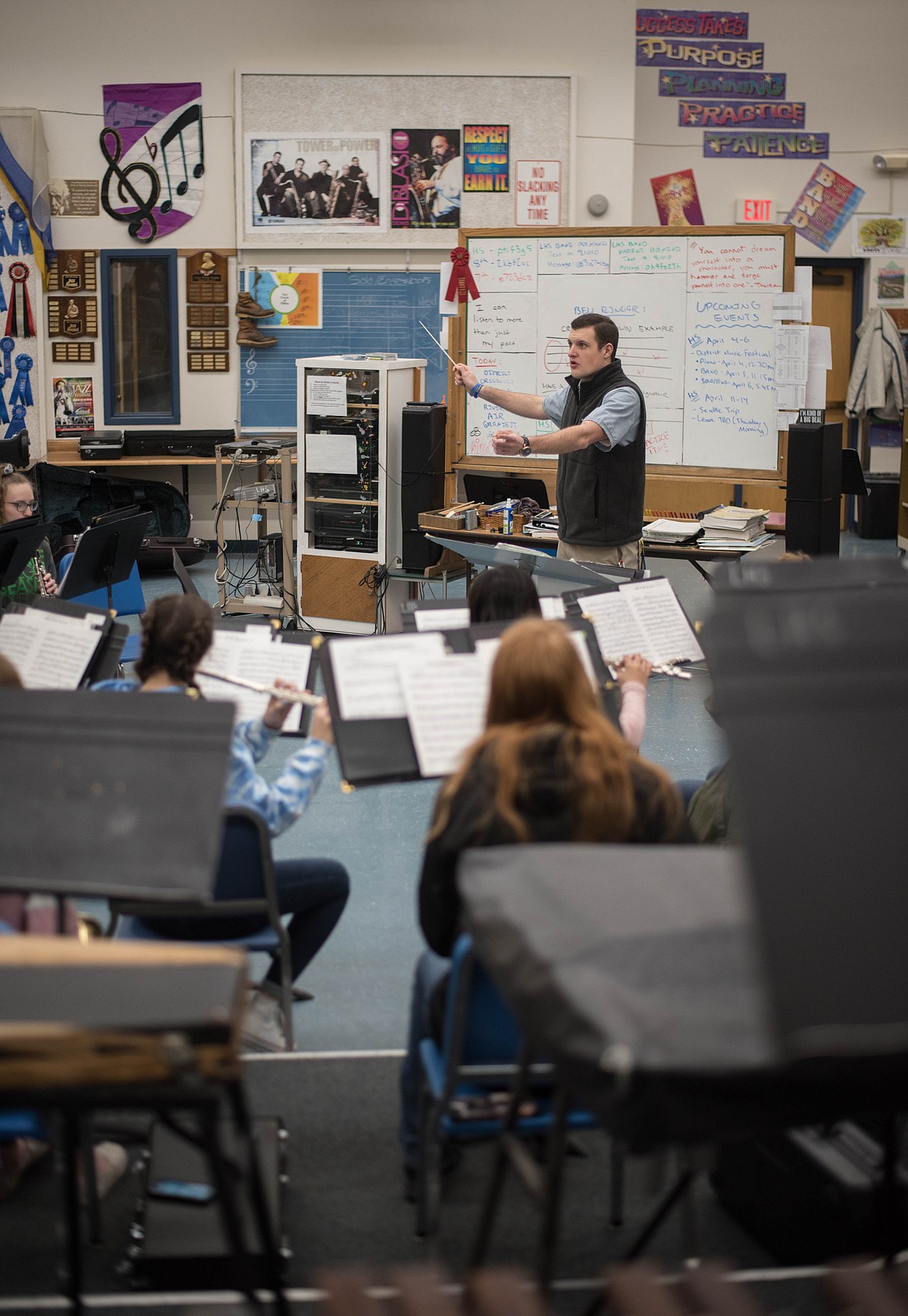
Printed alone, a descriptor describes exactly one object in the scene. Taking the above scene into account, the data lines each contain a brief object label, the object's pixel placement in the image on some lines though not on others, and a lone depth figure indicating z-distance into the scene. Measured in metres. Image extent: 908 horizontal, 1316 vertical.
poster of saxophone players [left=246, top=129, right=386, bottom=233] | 8.93
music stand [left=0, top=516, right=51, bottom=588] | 4.32
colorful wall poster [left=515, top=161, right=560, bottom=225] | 8.94
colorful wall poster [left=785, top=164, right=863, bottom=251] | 10.18
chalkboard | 9.18
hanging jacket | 10.15
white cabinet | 7.21
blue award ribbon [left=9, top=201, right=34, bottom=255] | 8.73
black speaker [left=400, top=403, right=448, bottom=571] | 7.02
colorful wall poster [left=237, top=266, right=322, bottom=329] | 9.16
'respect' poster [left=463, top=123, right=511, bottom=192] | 8.89
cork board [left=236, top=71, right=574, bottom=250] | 8.85
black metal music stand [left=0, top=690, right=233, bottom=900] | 1.87
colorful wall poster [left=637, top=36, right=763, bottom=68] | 9.88
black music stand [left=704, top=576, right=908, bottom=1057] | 1.33
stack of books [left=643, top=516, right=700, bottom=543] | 5.97
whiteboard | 6.48
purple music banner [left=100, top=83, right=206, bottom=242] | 8.95
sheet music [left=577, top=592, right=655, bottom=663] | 3.59
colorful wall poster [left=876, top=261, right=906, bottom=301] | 10.34
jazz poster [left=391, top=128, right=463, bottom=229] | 8.91
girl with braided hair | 2.81
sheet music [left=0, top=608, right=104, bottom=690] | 3.38
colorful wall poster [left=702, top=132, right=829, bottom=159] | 10.12
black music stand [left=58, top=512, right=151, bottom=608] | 4.97
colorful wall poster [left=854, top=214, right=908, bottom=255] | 10.23
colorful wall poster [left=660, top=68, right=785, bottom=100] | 9.97
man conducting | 5.32
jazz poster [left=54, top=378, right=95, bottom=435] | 9.46
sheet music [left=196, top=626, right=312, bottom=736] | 3.30
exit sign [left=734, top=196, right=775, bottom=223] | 10.14
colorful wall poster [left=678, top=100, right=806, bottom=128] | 10.04
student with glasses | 5.28
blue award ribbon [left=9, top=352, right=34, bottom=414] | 9.03
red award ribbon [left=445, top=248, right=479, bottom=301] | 6.81
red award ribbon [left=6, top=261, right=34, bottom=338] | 8.88
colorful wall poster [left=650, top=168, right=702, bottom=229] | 10.14
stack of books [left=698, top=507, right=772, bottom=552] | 6.00
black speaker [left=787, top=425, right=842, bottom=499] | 5.91
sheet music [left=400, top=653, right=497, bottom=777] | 2.84
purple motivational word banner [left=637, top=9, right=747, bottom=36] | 9.77
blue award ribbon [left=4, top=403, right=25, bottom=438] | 8.91
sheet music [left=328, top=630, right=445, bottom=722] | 2.92
